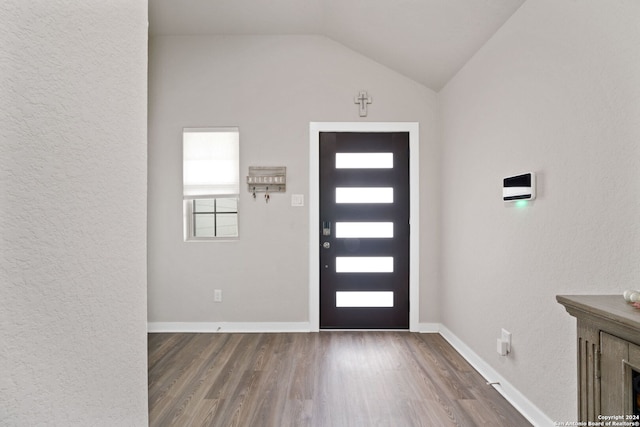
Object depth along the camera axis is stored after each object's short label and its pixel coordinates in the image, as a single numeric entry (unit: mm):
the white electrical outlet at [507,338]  2439
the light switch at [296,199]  3852
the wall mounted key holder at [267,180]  3791
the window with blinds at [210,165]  3871
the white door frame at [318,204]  3846
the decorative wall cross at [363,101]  3832
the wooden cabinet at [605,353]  1037
